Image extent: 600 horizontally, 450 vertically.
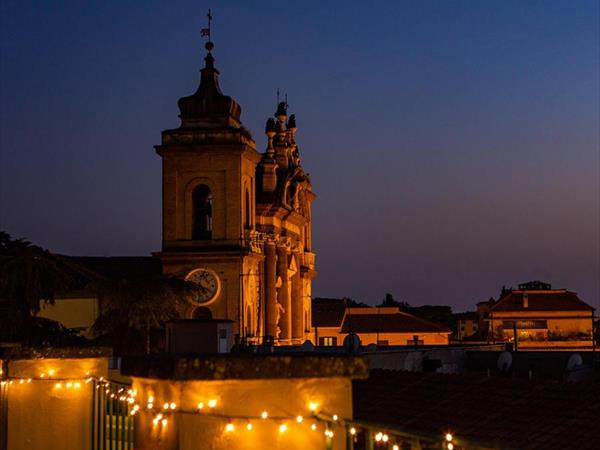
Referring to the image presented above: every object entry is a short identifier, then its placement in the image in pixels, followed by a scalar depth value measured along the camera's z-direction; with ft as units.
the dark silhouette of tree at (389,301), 417.40
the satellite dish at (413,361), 118.94
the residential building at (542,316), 305.53
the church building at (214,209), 162.61
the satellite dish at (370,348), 116.94
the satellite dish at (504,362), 102.36
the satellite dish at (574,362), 99.94
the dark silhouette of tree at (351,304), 393.00
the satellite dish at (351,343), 104.67
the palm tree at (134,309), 131.75
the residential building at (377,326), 307.78
